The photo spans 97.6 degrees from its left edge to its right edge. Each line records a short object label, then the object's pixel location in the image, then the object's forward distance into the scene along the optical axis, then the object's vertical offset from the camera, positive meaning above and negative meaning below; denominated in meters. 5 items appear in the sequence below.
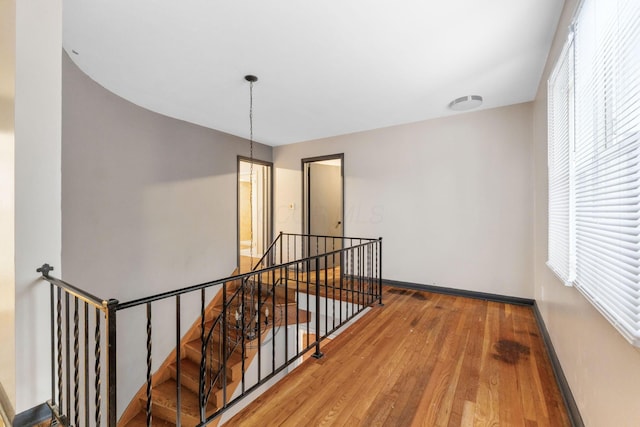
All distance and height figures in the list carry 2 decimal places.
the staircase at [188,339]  1.32 -1.38
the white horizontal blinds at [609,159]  1.00 +0.24
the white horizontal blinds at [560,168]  1.85 +0.34
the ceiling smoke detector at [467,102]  3.23 +1.31
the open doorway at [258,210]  5.55 +0.06
